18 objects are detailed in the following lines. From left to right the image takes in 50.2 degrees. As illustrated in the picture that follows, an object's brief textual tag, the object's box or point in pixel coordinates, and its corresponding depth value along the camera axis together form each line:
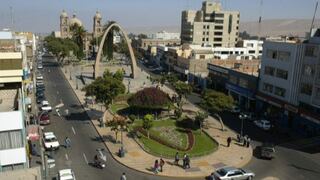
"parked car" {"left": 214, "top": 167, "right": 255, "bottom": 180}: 34.56
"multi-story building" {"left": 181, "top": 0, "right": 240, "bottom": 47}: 169.12
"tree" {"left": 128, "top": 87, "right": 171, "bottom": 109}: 55.47
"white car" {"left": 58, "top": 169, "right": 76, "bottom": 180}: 33.12
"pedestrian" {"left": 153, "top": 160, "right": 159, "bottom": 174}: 36.91
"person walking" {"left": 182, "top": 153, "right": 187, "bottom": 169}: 38.19
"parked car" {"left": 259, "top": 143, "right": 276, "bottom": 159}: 41.97
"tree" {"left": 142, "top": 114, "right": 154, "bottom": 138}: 46.33
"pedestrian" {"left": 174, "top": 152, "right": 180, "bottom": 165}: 39.16
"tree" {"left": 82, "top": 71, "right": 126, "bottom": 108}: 52.38
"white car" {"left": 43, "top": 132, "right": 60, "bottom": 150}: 42.85
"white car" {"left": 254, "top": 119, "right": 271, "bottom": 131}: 54.36
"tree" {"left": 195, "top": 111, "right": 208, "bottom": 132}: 50.91
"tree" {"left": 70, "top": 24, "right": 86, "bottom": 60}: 145.25
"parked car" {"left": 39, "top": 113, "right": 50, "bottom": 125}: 53.78
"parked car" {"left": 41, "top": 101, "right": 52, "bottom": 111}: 61.00
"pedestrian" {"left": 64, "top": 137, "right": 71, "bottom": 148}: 44.31
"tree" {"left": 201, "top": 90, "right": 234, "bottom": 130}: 52.12
